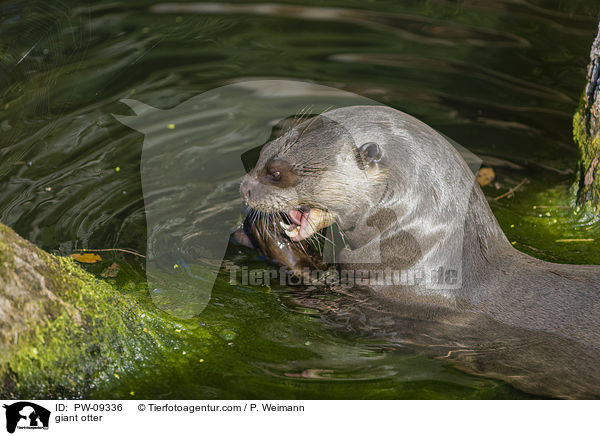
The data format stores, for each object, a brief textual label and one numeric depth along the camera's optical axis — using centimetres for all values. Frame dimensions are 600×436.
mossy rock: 519
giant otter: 656
